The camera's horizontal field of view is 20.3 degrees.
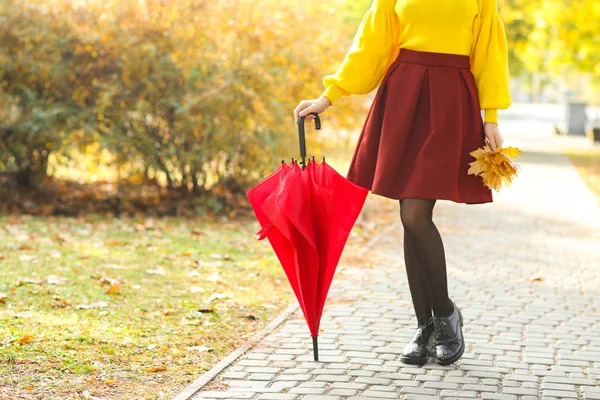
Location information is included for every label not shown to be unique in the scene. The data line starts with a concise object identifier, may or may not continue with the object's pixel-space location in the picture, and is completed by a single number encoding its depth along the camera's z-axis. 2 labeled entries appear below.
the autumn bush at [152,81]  17.55
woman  7.55
